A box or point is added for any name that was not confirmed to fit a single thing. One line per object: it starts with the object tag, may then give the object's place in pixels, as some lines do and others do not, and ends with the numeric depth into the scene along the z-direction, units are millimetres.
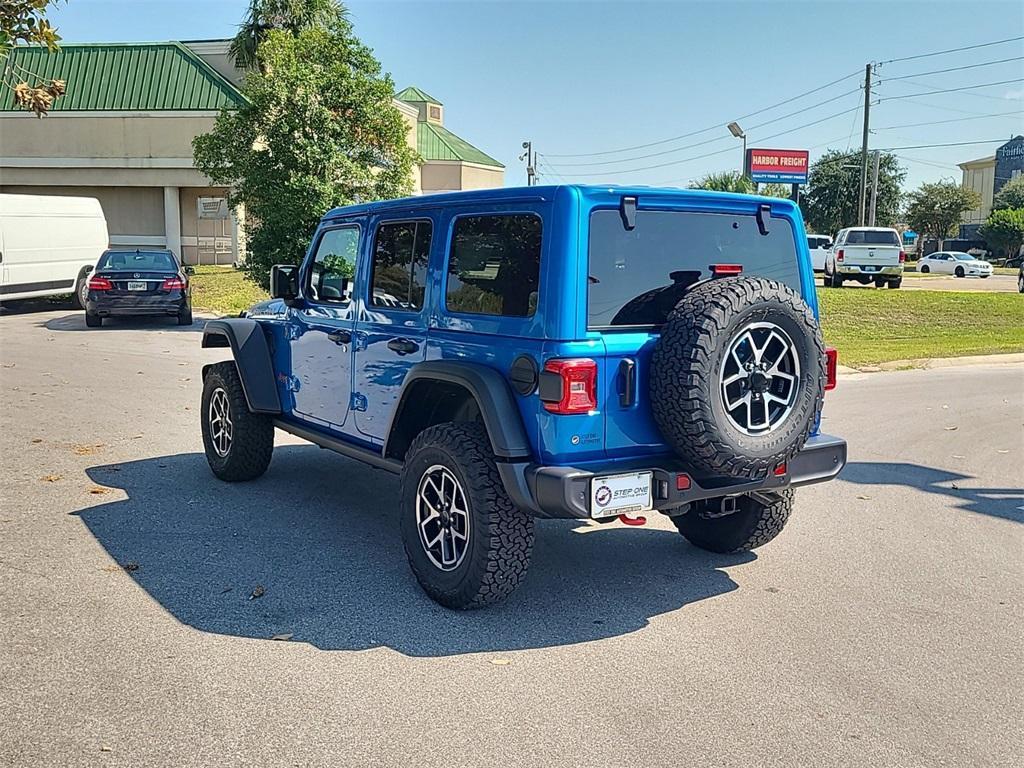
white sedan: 48125
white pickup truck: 28500
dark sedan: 18656
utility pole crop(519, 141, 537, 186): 54284
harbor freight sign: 42125
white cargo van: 20656
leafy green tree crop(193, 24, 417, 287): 18156
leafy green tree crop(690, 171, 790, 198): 34375
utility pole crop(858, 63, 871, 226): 46750
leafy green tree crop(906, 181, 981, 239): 82188
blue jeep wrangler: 4484
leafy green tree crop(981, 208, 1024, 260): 68875
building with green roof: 33969
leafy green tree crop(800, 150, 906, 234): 70688
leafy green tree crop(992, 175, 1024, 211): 83188
